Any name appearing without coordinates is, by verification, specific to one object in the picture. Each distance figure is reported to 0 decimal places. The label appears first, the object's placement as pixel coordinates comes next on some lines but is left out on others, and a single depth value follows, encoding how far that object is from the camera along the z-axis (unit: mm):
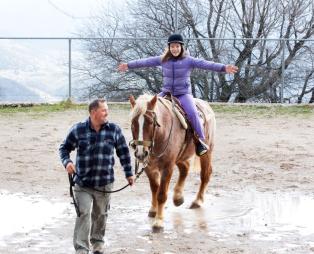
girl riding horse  7777
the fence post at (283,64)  18750
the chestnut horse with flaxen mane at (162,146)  6598
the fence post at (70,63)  19141
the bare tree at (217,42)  18609
